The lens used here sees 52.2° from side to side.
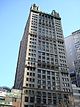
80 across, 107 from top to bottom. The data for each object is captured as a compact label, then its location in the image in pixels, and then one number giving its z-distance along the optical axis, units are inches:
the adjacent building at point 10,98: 1487.2
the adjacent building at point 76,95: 1681.6
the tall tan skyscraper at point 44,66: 1640.0
